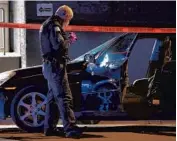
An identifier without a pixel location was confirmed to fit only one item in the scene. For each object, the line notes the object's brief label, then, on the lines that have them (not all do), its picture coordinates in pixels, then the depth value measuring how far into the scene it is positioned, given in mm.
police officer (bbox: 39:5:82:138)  13852
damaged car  14531
